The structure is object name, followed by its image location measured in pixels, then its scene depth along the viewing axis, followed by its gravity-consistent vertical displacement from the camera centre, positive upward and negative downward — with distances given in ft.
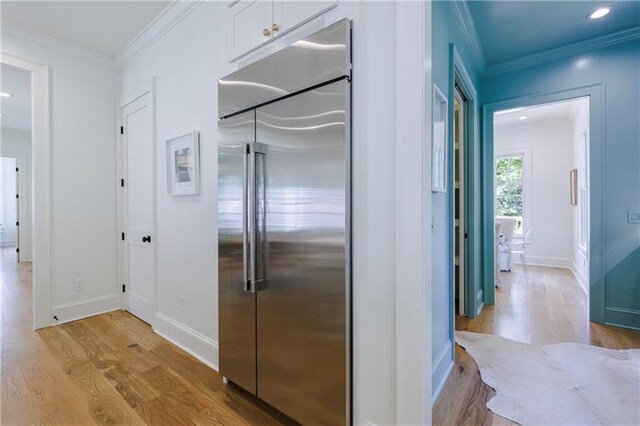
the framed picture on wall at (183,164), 8.07 +1.36
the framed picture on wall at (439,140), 6.56 +1.65
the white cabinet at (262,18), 5.44 +3.85
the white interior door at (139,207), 9.95 +0.18
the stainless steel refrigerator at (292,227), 4.70 -0.28
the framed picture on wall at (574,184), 16.90 +1.46
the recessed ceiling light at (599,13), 8.46 +5.66
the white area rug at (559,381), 5.73 -3.88
